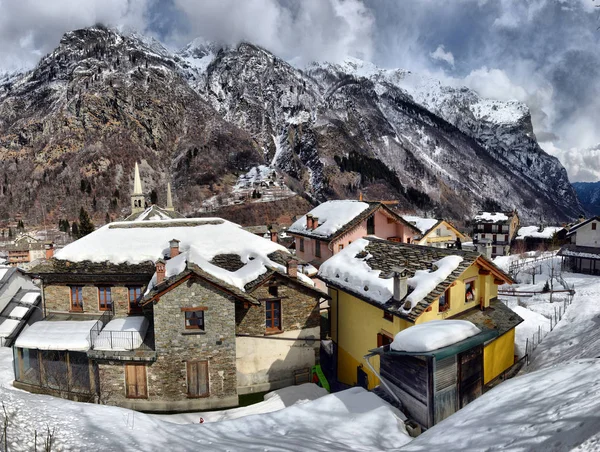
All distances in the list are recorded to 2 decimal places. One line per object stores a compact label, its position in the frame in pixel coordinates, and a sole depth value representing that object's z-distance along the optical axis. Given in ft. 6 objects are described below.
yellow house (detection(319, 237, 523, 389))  48.62
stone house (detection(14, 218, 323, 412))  55.83
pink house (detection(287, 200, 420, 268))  100.12
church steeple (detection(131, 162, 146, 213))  218.38
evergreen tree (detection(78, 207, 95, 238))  268.37
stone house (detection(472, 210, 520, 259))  265.54
